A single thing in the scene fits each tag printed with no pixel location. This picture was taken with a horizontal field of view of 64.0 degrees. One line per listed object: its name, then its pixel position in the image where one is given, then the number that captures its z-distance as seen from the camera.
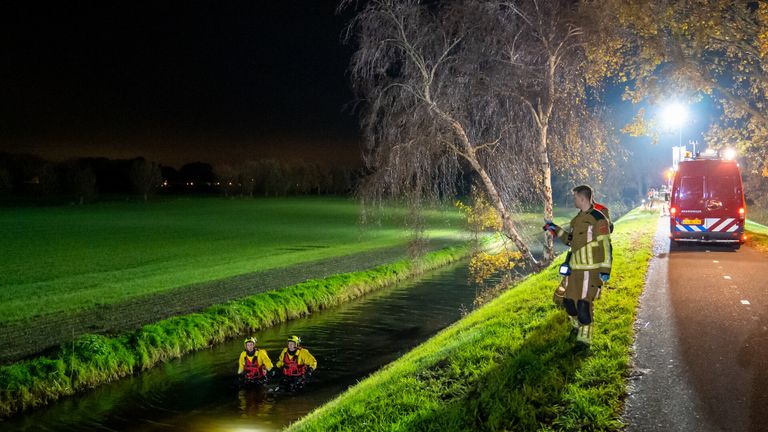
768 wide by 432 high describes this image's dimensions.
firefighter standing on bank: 7.20
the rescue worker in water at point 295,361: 13.55
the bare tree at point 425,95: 17.95
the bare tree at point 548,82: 19.30
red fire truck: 19.77
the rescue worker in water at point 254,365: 13.67
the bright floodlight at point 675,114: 22.11
